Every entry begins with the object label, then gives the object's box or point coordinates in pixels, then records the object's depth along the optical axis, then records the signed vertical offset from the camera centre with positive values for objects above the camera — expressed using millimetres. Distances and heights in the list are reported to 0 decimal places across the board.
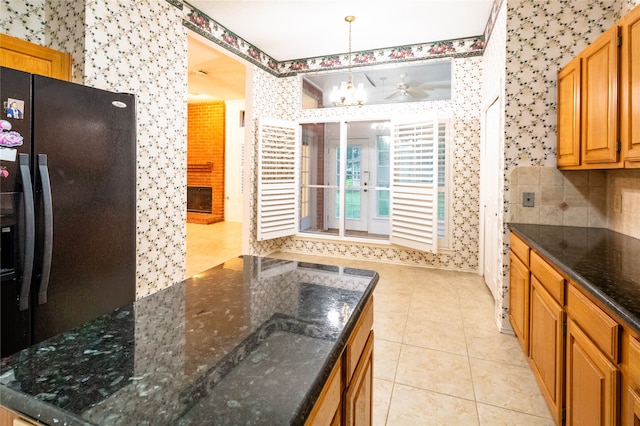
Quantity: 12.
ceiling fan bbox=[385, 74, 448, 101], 4625 +1626
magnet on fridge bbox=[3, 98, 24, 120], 1680 +486
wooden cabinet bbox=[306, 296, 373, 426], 786 -496
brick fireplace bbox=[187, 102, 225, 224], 8000 +1056
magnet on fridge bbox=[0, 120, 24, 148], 1644 +338
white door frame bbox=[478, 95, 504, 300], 2965 +177
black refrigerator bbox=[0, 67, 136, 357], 1694 +0
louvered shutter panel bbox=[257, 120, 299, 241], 4770 +415
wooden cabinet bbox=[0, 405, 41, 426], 604 -401
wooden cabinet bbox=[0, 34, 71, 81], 2402 +1098
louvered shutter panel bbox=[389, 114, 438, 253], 4102 +309
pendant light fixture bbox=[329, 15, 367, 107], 3575 +1210
